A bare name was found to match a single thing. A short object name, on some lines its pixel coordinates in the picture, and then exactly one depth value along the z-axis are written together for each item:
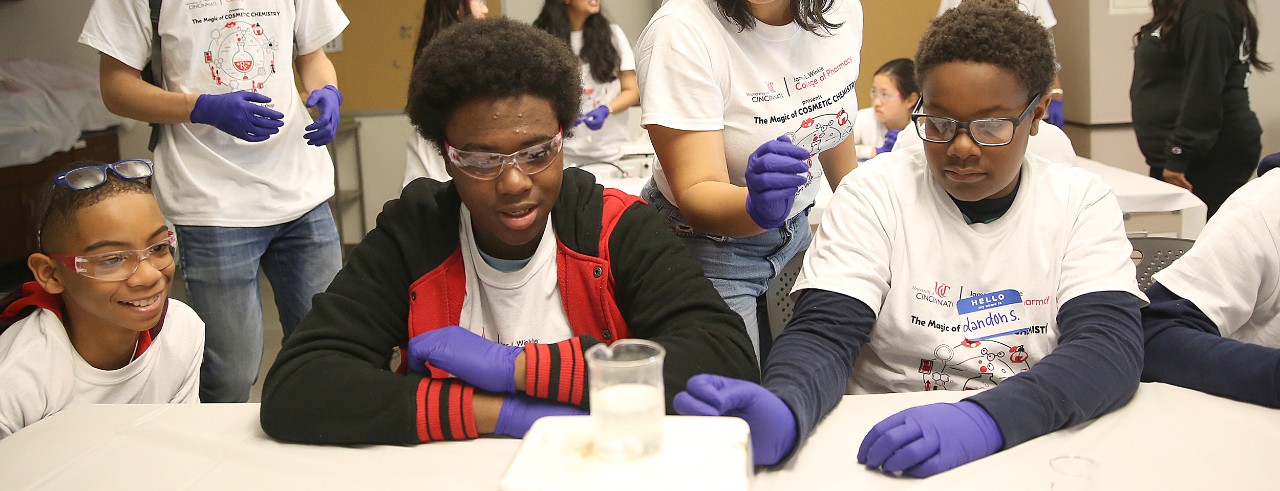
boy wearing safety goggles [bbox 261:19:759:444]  1.16
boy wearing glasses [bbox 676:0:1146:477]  1.28
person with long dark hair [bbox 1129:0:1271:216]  3.31
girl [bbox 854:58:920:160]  3.88
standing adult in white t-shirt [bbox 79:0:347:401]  1.93
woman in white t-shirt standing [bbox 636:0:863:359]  1.50
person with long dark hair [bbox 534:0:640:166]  3.69
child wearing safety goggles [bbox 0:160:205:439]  1.52
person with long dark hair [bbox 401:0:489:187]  2.80
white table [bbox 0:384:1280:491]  1.00
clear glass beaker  0.83
